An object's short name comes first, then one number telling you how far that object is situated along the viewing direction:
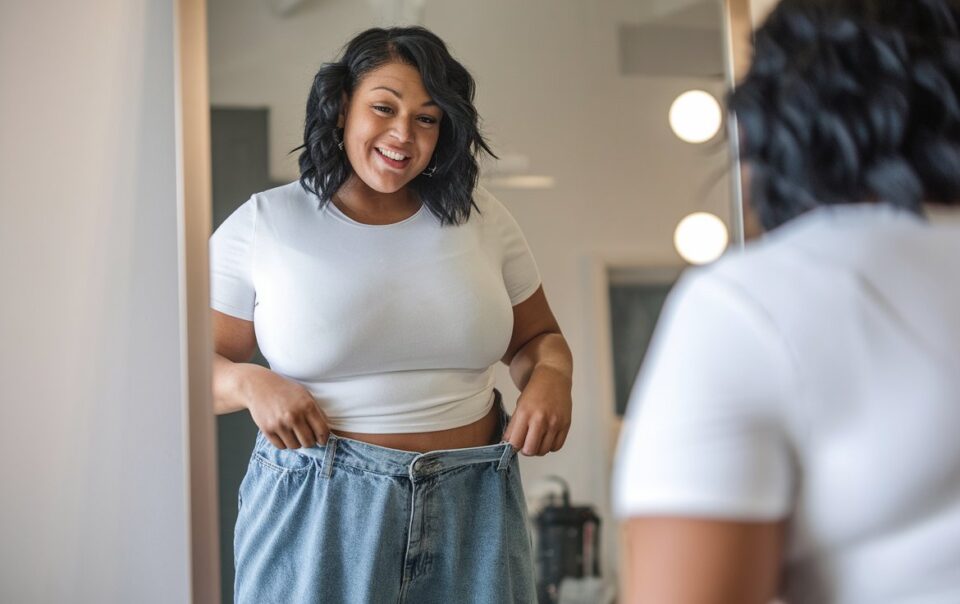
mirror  1.33
